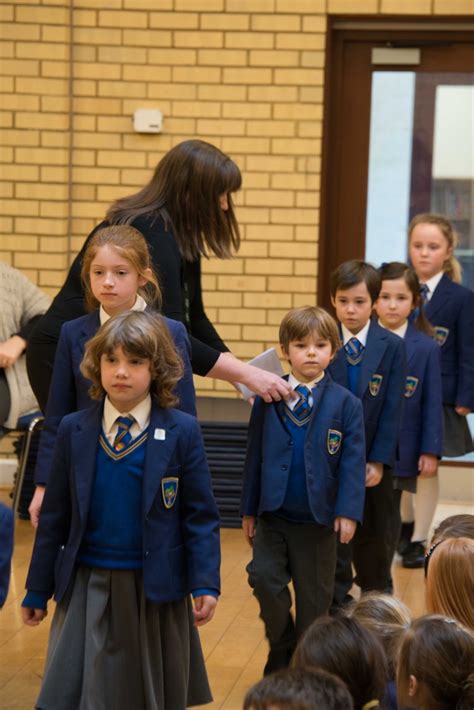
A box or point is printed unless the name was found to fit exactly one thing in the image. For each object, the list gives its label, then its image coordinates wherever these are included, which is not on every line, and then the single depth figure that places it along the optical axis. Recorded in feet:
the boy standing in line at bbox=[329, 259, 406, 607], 24.39
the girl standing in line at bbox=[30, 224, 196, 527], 18.42
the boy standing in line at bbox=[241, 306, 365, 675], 21.23
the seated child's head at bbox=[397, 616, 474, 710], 13.00
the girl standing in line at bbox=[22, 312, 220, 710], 16.75
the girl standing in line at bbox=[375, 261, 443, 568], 27.95
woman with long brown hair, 20.63
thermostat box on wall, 35.96
